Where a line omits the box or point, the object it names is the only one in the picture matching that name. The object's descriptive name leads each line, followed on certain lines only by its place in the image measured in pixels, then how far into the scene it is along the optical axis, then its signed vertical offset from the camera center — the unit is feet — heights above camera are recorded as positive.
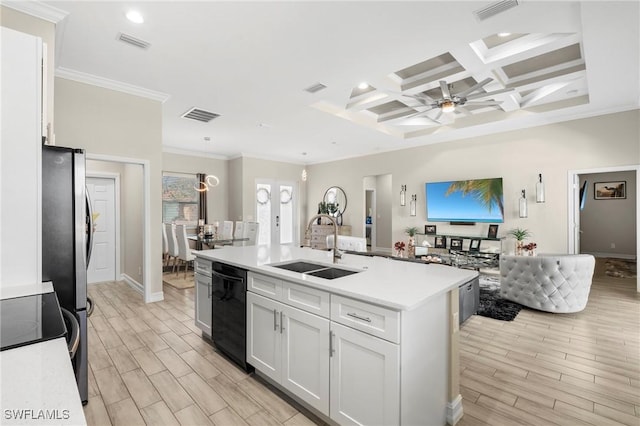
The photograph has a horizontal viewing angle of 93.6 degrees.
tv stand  18.74 -2.66
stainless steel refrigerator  5.98 -0.32
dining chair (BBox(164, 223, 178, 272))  19.49 -1.94
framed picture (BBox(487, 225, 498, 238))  19.16 -1.32
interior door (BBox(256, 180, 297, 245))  28.58 +0.08
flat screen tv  19.29 +0.69
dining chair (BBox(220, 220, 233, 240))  22.81 -1.38
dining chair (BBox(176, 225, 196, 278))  18.38 -2.06
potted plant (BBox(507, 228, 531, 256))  17.70 -1.47
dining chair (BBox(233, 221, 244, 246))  21.70 -1.40
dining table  18.66 -1.83
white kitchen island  4.88 -2.43
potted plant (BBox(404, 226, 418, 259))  19.77 -1.72
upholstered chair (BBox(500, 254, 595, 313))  11.78 -2.83
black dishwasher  7.91 -2.78
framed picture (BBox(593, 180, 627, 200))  25.04 +1.74
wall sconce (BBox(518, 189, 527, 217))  18.15 +0.35
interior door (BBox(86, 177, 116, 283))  17.65 -1.12
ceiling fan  11.62 +4.69
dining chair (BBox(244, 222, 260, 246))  20.51 -1.41
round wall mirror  28.78 +1.11
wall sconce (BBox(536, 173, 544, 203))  17.56 +1.16
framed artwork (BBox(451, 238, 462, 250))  20.26 -2.22
